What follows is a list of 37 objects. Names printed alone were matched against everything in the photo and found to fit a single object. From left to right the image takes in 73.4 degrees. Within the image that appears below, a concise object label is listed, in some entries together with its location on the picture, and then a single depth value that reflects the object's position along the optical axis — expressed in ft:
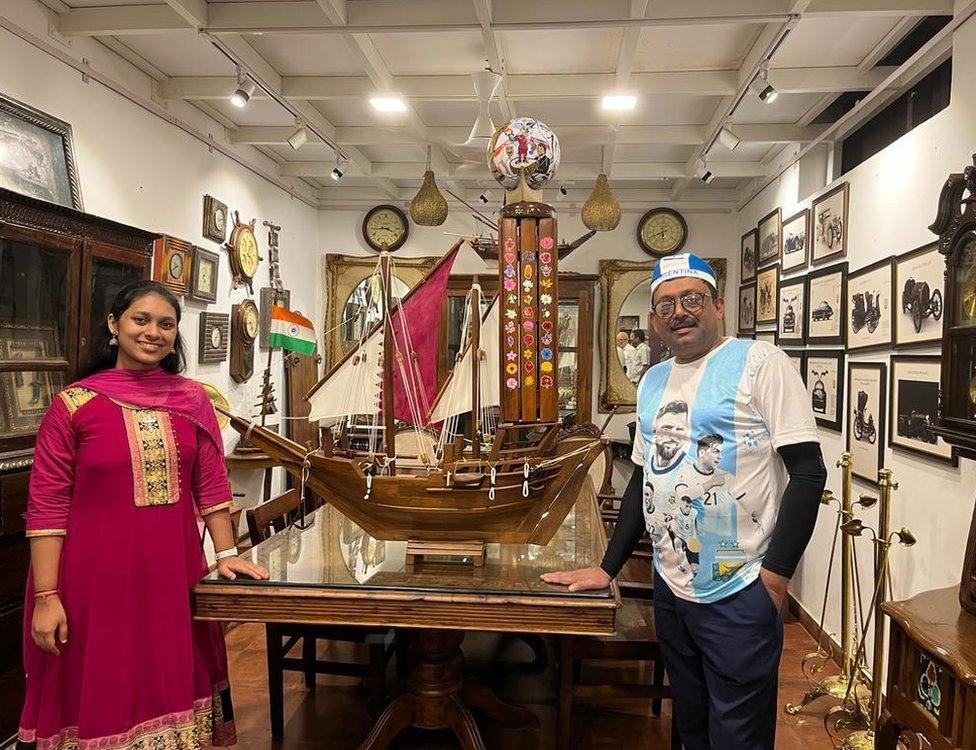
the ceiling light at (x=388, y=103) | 10.67
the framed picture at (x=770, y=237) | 13.76
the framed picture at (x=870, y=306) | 8.87
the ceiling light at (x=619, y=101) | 10.36
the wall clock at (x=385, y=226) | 18.01
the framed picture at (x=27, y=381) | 6.72
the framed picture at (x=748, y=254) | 15.64
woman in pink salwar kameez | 4.94
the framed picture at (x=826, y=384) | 10.46
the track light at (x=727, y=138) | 11.28
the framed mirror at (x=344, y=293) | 17.95
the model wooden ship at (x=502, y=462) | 5.50
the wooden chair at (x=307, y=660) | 7.77
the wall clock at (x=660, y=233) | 17.47
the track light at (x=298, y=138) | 12.00
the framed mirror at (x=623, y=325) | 17.28
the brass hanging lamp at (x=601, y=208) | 12.75
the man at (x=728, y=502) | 4.59
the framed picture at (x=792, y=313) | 12.14
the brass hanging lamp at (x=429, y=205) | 12.68
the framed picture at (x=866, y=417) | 9.06
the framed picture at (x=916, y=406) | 7.53
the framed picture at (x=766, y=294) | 13.92
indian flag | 8.29
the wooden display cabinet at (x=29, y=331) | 6.64
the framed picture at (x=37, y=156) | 7.66
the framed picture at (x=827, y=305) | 10.43
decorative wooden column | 5.71
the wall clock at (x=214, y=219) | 12.35
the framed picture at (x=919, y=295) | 7.55
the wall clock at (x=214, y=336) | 12.29
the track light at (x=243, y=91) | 9.65
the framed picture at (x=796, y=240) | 12.12
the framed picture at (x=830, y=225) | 10.43
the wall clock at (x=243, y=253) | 13.38
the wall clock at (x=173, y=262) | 10.48
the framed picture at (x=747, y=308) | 15.53
